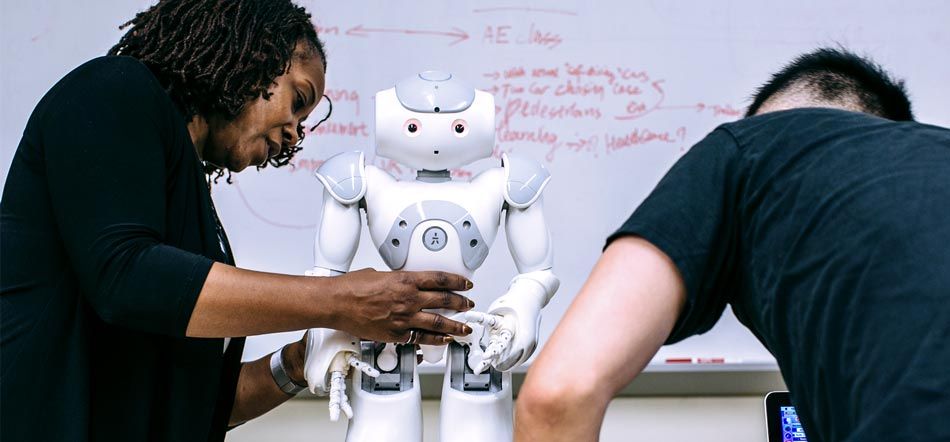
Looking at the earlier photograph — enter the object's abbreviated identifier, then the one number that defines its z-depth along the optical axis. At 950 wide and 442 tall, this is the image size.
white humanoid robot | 1.33
